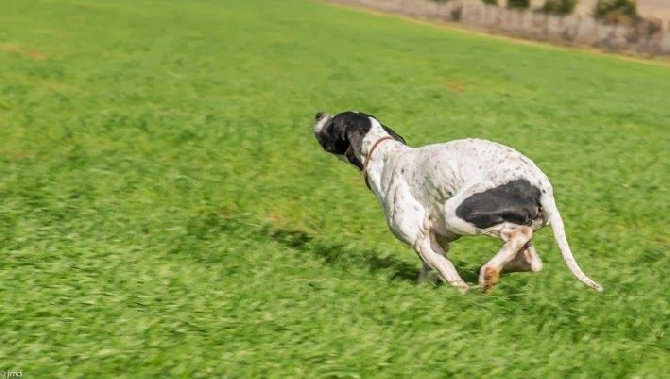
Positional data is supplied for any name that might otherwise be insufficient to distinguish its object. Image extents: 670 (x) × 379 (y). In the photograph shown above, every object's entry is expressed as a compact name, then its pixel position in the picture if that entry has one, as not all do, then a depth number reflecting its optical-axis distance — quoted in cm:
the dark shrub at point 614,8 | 4892
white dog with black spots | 723
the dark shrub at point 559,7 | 5194
